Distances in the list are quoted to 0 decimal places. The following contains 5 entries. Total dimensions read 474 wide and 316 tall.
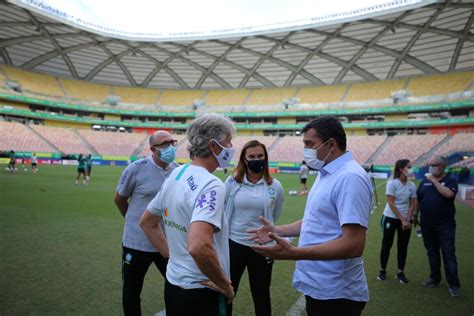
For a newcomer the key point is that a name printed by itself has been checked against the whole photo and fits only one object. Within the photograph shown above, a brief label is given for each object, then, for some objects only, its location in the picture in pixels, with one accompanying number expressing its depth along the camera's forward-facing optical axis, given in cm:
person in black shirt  485
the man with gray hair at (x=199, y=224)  178
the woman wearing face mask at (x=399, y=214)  537
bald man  326
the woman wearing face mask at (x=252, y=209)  345
